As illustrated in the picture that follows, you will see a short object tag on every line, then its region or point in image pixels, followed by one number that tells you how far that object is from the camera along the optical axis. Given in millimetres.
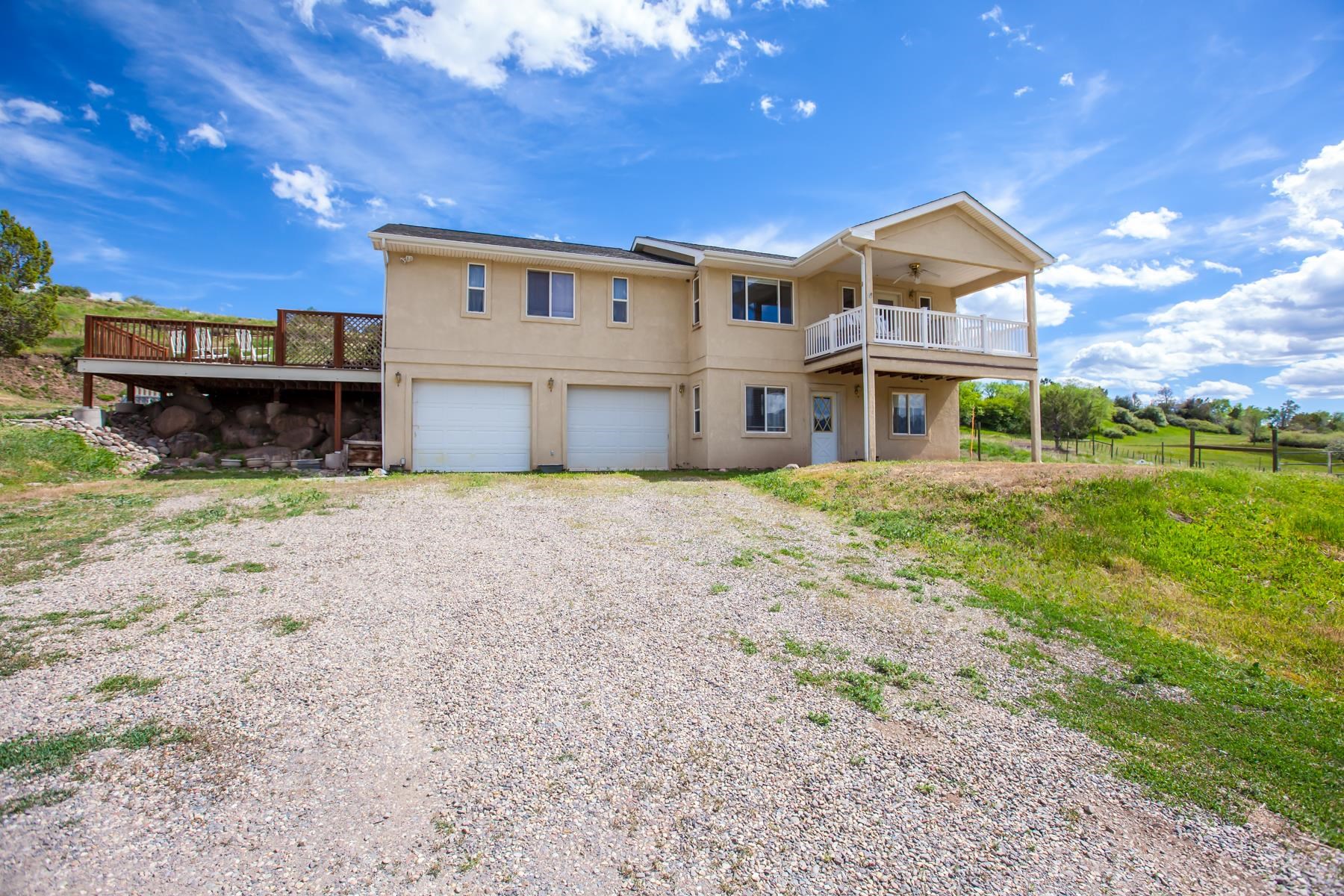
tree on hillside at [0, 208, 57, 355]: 22281
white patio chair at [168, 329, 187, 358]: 14016
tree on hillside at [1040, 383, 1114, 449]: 31675
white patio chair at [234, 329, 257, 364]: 14078
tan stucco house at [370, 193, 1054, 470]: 14273
